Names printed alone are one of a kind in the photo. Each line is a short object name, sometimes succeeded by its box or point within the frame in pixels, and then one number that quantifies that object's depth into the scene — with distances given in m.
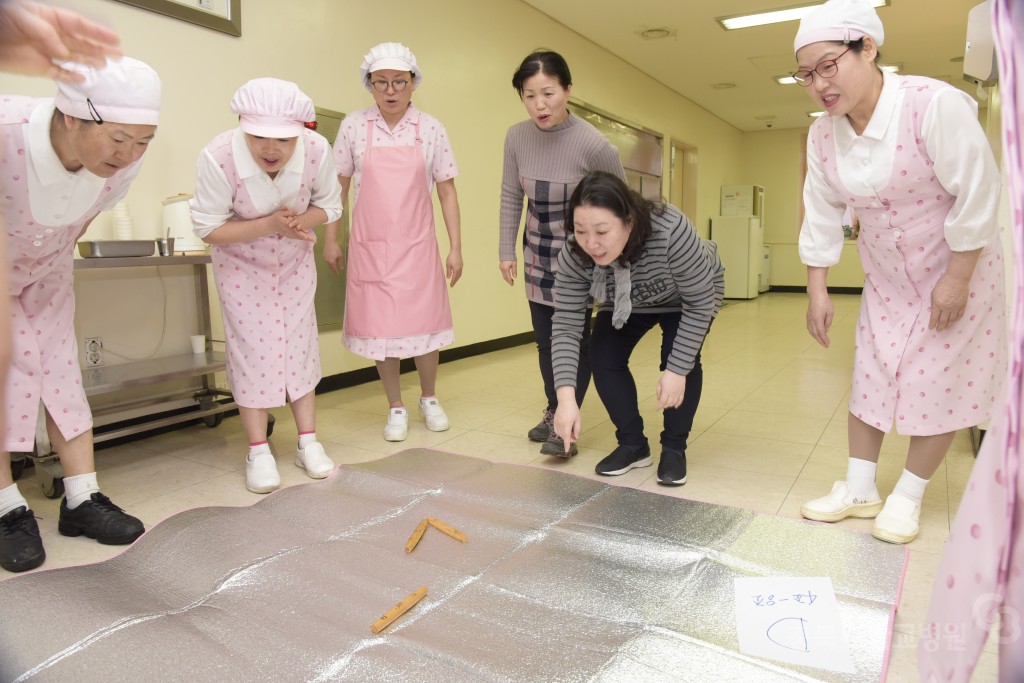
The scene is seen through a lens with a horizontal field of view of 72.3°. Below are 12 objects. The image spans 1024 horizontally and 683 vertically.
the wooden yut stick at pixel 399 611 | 1.28
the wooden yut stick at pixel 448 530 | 1.64
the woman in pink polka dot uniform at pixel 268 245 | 1.88
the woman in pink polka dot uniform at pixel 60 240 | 1.43
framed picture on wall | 2.58
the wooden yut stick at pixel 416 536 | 1.60
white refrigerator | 8.49
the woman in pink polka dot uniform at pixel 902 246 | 1.46
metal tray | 2.25
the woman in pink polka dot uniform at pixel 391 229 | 2.44
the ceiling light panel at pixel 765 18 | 4.91
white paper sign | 1.19
